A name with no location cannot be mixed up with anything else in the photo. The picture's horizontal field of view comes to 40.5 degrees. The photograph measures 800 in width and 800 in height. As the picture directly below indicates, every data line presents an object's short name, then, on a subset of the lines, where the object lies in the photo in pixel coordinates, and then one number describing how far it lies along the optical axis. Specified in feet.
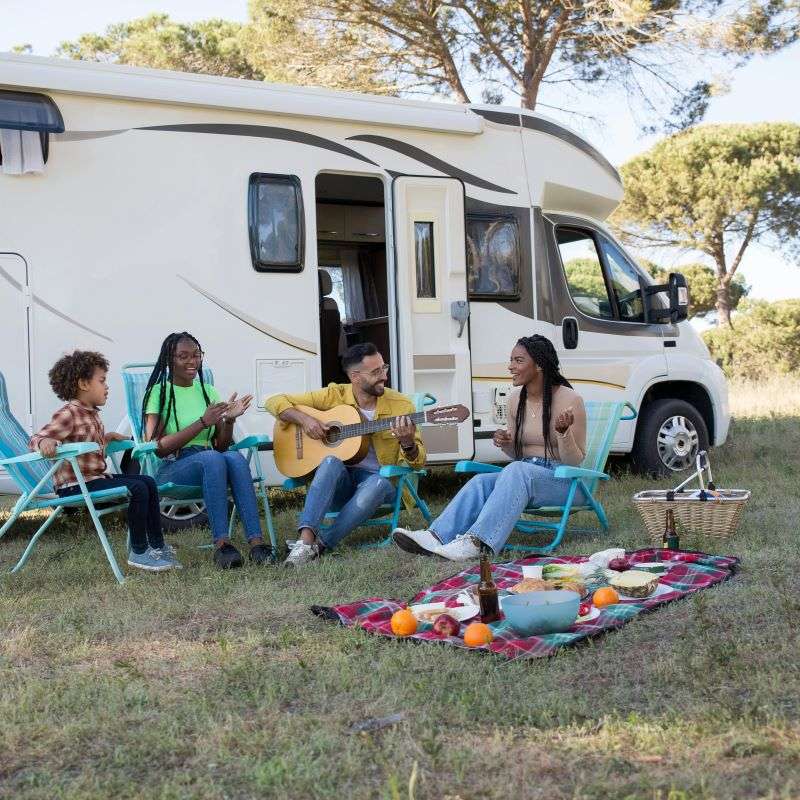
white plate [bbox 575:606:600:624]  11.38
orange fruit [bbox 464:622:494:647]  10.64
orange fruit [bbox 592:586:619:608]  11.87
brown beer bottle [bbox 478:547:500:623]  11.49
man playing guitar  16.14
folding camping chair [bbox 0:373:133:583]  14.66
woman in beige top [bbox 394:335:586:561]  15.44
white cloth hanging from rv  17.57
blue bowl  10.85
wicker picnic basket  15.51
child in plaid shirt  15.20
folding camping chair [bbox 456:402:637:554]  16.02
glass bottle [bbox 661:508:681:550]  14.75
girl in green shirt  15.92
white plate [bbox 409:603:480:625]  11.76
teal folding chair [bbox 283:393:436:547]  16.43
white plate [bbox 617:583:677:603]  12.03
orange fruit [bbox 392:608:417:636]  11.17
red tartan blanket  10.59
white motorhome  18.04
